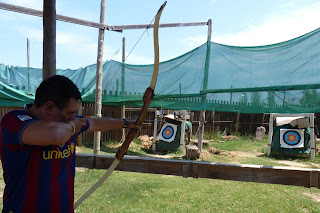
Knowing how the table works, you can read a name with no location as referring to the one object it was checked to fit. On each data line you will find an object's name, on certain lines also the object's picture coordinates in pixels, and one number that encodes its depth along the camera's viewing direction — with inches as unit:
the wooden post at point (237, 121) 459.5
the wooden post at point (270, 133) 296.6
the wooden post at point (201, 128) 242.8
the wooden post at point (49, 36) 79.6
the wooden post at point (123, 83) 217.4
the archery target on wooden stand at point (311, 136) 278.8
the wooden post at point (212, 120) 437.4
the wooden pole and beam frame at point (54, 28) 79.9
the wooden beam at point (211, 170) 80.4
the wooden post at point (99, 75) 212.2
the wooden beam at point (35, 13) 161.8
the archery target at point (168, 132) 314.2
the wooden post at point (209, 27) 216.2
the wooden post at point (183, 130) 303.4
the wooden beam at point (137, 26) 213.0
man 41.0
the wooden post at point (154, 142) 319.6
